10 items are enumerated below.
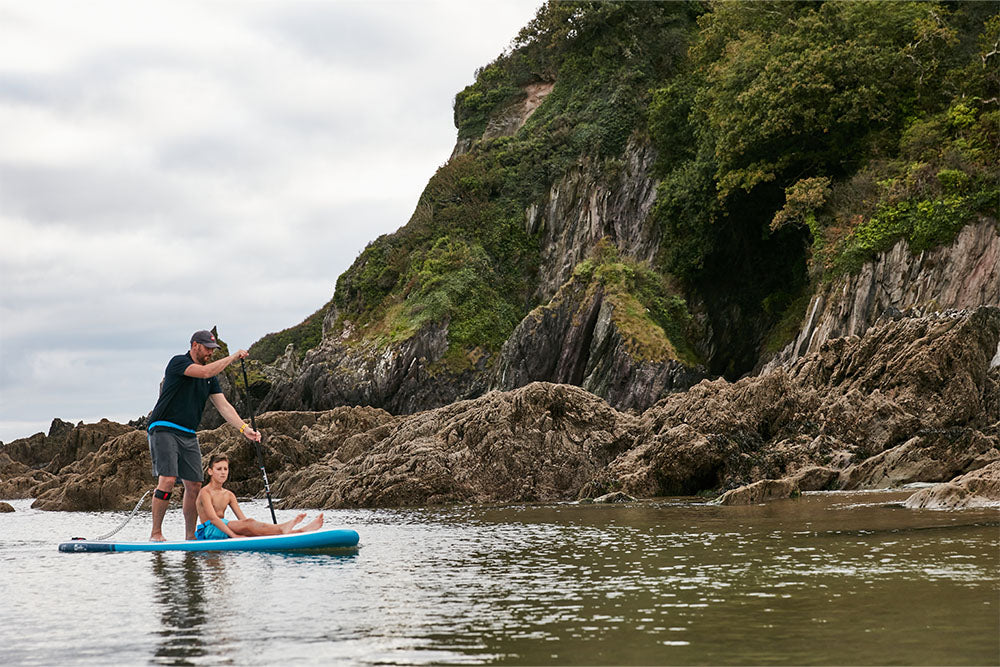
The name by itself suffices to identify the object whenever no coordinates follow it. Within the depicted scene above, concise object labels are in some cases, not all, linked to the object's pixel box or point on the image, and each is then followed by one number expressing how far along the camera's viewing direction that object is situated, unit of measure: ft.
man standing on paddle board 39.42
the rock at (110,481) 83.87
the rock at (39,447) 152.66
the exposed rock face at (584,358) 111.34
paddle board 35.65
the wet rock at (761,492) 49.32
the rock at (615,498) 56.75
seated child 38.99
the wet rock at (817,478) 52.34
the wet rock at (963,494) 39.24
